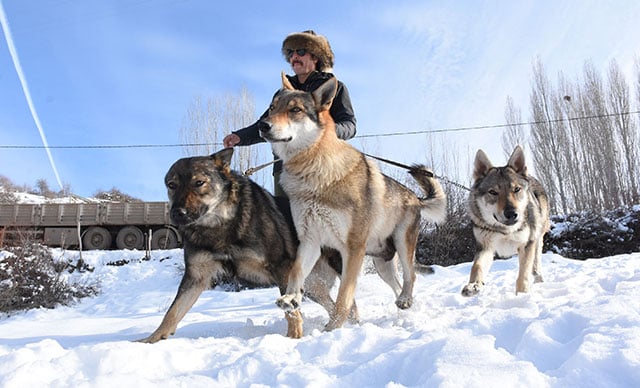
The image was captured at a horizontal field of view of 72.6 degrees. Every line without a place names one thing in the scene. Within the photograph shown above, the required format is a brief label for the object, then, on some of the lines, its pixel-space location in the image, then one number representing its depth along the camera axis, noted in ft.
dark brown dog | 11.29
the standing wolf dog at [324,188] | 11.39
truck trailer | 69.46
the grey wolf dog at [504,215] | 14.76
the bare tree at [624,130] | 78.74
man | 14.78
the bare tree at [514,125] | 85.26
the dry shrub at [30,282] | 29.63
